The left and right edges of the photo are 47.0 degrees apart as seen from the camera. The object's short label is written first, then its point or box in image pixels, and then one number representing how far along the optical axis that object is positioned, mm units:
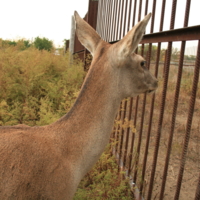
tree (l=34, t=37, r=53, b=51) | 34594
